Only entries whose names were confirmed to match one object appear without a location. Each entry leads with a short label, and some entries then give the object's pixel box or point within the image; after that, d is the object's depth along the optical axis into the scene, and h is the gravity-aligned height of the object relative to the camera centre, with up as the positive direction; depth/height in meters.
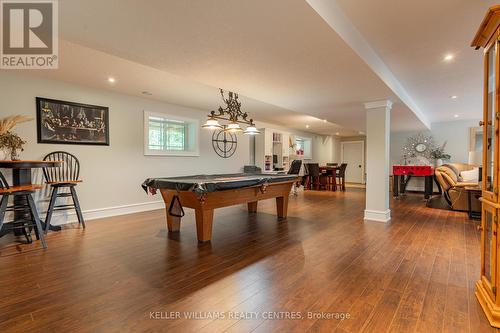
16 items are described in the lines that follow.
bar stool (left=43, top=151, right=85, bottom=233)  3.61 -0.23
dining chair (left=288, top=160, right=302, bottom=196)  7.11 -0.13
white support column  4.41 +0.03
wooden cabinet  1.64 -0.05
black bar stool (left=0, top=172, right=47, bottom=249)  2.89 -0.56
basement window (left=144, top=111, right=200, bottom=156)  5.36 +0.64
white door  11.49 +0.17
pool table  2.96 -0.43
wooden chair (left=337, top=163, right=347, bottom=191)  8.90 -0.37
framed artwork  3.95 +0.67
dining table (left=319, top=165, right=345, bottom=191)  8.77 -0.30
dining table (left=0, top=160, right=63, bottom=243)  3.18 -0.23
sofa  5.07 -0.56
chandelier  3.86 +0.69
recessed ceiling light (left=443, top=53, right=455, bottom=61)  3.10 +1.33
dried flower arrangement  3.24 +0.33
